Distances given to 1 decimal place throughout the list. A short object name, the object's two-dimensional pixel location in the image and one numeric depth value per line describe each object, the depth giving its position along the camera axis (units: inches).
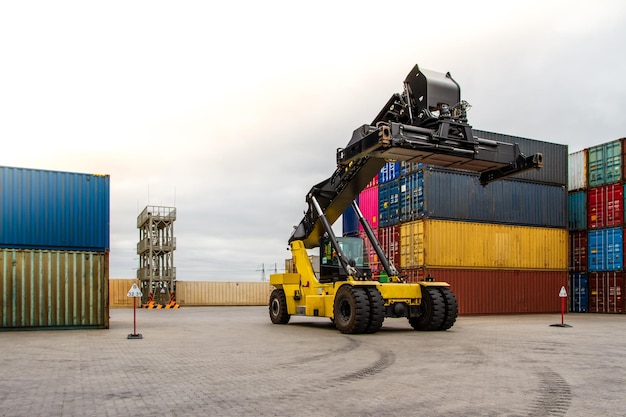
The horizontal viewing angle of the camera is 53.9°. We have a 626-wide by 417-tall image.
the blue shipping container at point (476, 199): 1126.4
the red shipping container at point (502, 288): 1136.8
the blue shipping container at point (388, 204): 1211.2
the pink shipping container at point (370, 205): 1285.7
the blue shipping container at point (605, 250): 1266.0
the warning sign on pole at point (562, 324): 845.2
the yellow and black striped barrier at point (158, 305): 1788.9
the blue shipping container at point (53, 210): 791.1
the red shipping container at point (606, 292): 1266.0
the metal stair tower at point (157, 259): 1904.5
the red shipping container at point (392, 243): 1201.1
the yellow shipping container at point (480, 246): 1115.9
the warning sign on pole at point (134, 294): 684.7
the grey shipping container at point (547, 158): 1232.2
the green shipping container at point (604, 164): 1282.0
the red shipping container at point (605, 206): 1274.6
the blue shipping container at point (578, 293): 1344.7
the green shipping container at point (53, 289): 785.6
